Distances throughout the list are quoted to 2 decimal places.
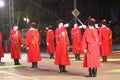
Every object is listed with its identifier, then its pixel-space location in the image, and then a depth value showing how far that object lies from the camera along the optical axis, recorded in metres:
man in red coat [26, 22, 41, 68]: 18.36
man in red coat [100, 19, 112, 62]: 21.06
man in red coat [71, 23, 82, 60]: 22.06
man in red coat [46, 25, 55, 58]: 24.59
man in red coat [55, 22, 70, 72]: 16.88
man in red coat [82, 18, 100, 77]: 14.74
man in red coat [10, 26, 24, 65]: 20.53
